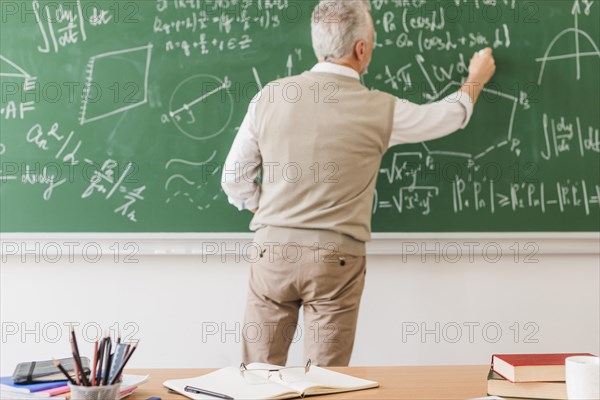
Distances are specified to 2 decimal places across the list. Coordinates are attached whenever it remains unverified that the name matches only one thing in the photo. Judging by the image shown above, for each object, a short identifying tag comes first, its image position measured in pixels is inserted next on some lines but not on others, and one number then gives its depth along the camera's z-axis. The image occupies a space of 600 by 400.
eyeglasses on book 1.53
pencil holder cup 1.26
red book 1.41
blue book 1.42
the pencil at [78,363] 1.25
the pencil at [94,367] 1.27
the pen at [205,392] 1.41
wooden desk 1.47
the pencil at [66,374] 1.23
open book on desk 1.43
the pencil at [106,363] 1.29
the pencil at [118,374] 1.30
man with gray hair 2.42
